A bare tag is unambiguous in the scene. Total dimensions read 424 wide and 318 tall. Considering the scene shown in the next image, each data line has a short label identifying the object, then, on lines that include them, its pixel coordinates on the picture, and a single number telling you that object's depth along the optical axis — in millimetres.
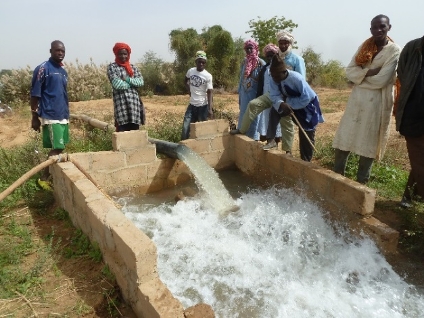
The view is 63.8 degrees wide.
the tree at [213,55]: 17406
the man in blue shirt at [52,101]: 4182
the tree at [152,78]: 18156
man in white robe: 3729
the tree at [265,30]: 17406
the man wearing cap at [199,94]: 5922
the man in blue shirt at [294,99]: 4212
